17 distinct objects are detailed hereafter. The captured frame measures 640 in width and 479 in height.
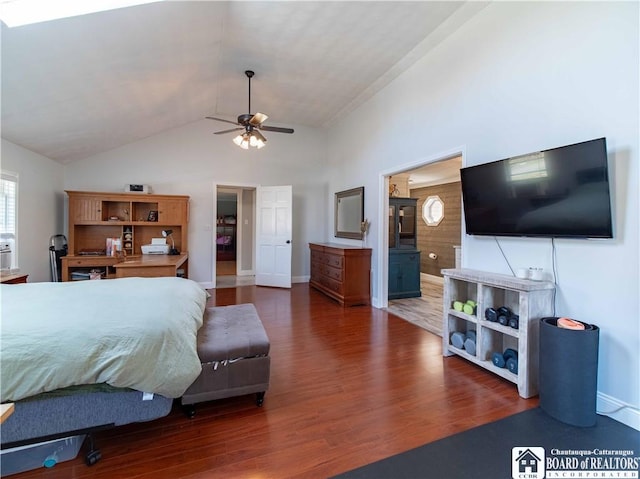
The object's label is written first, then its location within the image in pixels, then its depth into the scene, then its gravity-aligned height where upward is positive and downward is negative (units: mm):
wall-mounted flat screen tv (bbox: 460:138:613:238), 1967 +331
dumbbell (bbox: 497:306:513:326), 2445 -666
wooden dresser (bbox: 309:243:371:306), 4770 -648
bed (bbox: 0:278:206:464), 1436 -669
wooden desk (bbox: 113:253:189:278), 3832 -432
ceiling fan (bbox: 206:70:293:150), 3699 +1365
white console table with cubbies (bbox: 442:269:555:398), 2225 -693
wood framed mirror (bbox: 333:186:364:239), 5330 +442
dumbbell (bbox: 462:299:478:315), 2775 -677
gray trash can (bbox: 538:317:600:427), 1898 -914
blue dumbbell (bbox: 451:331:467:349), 2855 -1007
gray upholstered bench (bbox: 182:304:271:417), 1928 -880
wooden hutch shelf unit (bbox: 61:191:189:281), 4840 +196
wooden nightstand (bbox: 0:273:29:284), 3096 -468
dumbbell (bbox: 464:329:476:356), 2719 -998
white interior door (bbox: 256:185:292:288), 6227 +16
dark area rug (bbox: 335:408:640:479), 1539 -1227
